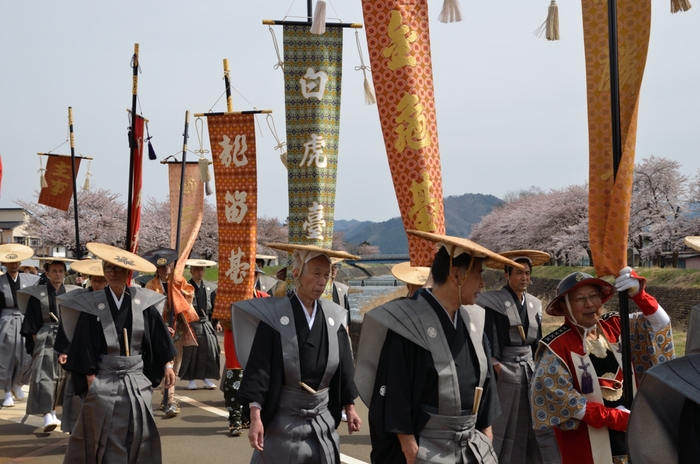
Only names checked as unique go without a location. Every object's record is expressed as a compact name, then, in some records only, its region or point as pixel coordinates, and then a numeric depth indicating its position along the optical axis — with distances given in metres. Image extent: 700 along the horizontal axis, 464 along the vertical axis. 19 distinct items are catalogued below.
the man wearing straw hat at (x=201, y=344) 12.18
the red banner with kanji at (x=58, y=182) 14.60
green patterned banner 7.47
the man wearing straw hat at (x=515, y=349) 6.44
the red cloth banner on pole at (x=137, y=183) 8.97
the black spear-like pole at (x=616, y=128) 4.49
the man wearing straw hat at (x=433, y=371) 3.97
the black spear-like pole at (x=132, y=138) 8.88
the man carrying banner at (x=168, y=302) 9.80
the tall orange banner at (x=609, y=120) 4.84
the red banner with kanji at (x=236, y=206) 9.17
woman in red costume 4.59
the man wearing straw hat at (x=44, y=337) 9.34
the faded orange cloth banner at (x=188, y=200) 11.76
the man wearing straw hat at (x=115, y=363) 6.19
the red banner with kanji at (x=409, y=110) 6.33
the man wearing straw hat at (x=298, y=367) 4.84
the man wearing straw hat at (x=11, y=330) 10.95
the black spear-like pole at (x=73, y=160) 13.35
